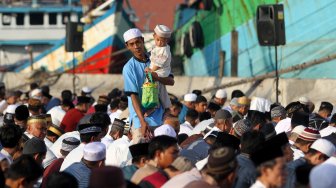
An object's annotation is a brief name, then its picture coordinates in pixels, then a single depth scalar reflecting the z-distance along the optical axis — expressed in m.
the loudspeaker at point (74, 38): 30.45
